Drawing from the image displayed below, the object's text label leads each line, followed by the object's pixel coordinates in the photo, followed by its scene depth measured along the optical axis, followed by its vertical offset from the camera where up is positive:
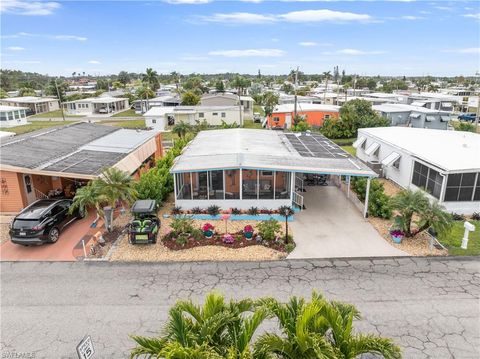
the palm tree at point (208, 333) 5.05 -3.83
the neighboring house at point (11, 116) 50.50 -4.44
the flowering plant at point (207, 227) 14.26 -5.79
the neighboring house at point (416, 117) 38.22 -3.75
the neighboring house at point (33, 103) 64.12 -3.28
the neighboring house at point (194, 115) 45.59 -4.10
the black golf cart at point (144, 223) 13.60 -5.62
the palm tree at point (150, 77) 72.81 +1.65
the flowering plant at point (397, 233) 14.07 -6.01
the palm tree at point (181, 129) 35.34 -4.45
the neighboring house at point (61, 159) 16.33 -3.86
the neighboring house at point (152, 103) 64.00 -3.36
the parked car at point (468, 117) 50.82 -5.00
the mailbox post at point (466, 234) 12.89 -5.71
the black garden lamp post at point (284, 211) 16.37 -5.97
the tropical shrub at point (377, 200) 16.17 -5.51
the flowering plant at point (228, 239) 13.94 -6.12
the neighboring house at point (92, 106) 63.74 -3.81
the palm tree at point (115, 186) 14.53 -4.22
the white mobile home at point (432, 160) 16.44 -4.17
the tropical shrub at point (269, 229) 13.92 -5.77
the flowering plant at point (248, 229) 14.11 -5.80
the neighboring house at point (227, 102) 55.09 -2.76
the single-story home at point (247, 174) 16.22 -4.33
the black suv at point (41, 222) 13.25 -5.32
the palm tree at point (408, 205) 13.30 -4.67
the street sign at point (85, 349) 5.43 -4.17
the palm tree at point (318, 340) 5.17 -3.89
